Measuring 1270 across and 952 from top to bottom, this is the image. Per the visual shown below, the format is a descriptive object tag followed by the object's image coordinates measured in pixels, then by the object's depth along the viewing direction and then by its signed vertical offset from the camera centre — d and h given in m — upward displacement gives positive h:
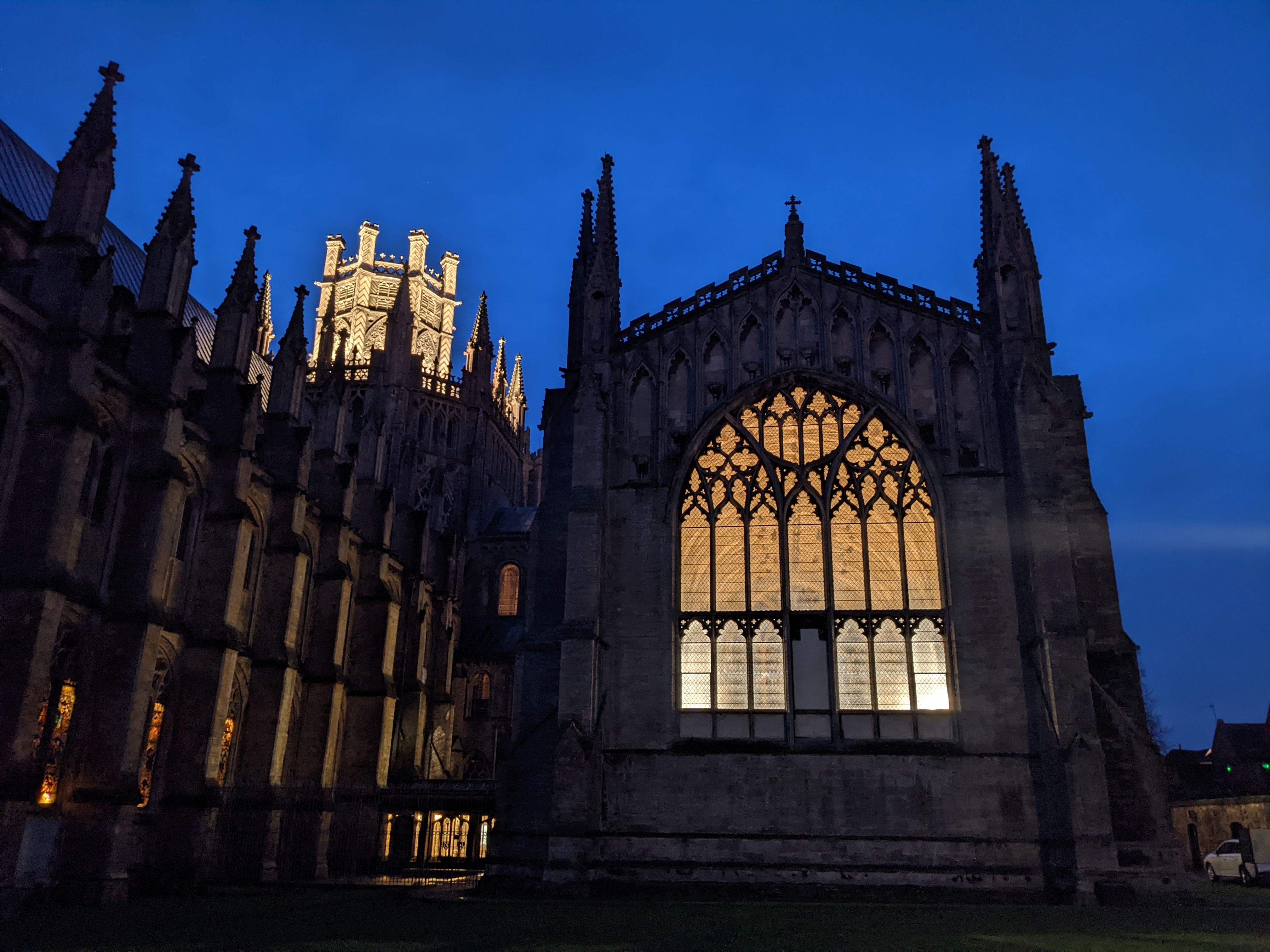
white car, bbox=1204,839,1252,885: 33.84 -2.05
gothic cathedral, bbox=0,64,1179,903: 22.69 +4.94
